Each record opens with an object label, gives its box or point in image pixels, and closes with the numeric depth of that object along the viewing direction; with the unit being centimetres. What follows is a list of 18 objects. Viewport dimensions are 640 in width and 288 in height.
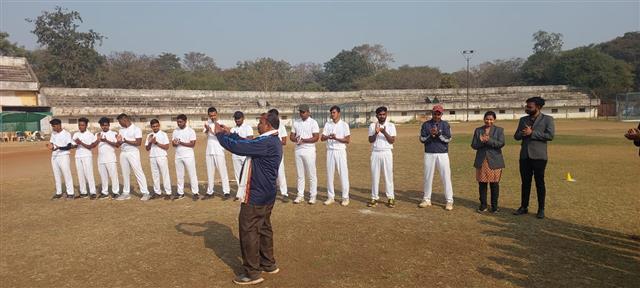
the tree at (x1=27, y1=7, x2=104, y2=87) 4397
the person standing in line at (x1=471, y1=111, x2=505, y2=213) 712
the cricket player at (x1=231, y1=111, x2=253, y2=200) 810
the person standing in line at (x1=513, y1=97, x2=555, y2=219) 668
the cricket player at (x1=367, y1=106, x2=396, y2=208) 762
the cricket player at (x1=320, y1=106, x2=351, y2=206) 786
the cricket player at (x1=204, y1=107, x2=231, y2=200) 877
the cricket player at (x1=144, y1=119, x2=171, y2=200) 860
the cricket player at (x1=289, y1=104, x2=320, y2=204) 805
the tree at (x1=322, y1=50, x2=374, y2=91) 6619
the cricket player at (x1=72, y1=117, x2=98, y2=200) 909
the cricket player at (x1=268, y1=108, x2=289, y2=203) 838
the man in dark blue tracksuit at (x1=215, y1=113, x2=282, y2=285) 454
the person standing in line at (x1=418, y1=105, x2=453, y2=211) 728
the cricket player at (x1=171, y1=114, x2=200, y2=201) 860
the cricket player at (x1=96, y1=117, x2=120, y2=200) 891
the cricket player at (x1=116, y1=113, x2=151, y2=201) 869
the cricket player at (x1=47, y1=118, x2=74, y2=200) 903
